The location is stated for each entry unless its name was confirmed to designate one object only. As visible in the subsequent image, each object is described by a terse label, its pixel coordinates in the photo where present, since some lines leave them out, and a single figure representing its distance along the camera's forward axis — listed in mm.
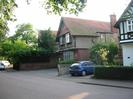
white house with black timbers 15196
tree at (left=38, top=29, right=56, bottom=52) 24698
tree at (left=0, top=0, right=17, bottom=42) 7030
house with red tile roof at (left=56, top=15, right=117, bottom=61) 20756
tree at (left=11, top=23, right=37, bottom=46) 39026
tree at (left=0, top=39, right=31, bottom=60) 27267
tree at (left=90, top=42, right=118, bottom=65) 17218
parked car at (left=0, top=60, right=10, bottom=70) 23856
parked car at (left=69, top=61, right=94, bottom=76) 14434
